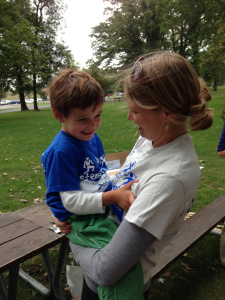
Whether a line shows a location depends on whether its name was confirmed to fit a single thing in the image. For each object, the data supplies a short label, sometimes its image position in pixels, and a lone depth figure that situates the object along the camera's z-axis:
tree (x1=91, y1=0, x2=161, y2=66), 34.78
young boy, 1.32
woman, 0.99
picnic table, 2.00
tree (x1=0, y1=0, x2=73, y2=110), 18.53
